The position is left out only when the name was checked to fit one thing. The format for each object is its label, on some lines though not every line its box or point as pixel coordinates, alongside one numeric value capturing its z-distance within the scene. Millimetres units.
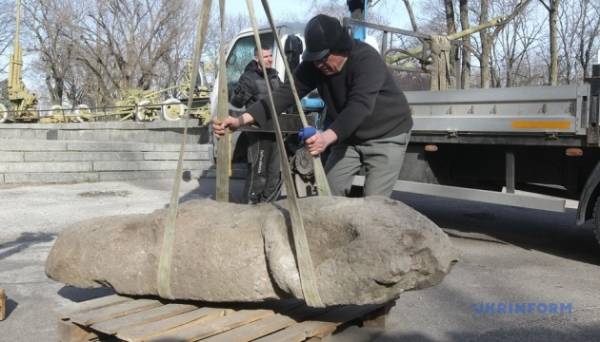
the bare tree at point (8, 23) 40156
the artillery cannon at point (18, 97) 23312
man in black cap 3498
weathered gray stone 2686
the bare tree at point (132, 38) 34625
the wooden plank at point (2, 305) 3609
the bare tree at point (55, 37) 34969
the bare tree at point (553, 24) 17562
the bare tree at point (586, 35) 29616
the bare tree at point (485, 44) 18511
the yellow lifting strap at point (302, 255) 2766
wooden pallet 2816
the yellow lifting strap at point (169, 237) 3162
